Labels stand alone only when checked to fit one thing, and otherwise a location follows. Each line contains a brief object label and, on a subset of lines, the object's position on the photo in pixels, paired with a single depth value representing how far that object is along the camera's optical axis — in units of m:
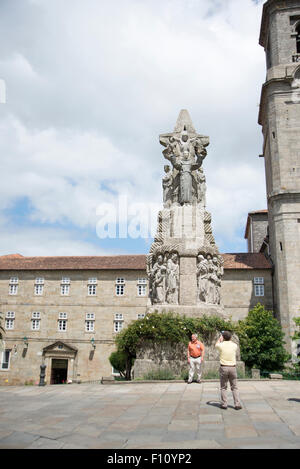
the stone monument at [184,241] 13.47
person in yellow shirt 7.34
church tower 32.59
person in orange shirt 10.74
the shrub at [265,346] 29.07
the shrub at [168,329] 12.07
